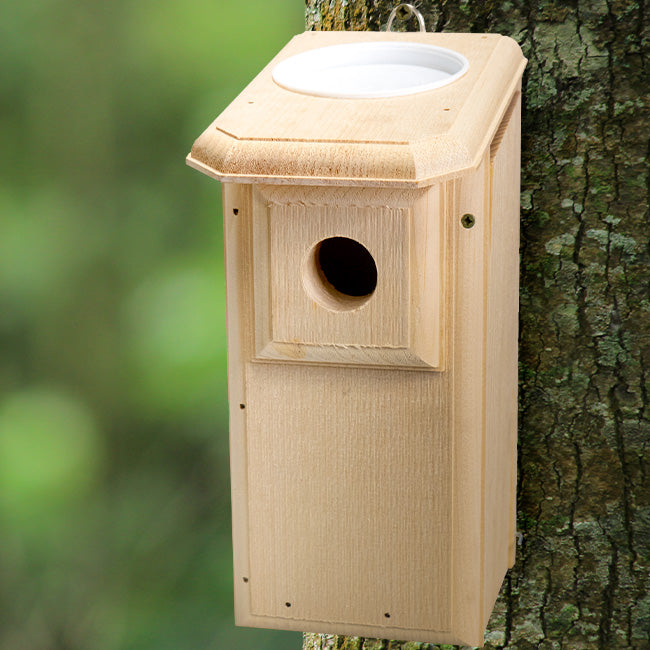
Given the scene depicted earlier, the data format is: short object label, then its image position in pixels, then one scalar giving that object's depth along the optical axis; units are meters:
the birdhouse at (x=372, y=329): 2.81
